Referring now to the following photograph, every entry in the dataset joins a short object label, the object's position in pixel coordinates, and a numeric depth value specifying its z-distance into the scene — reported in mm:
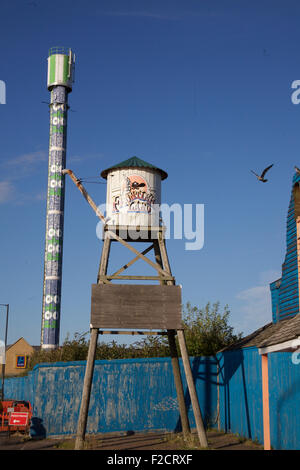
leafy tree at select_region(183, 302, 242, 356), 21531
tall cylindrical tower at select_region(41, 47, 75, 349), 39750
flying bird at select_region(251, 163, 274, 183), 15312
